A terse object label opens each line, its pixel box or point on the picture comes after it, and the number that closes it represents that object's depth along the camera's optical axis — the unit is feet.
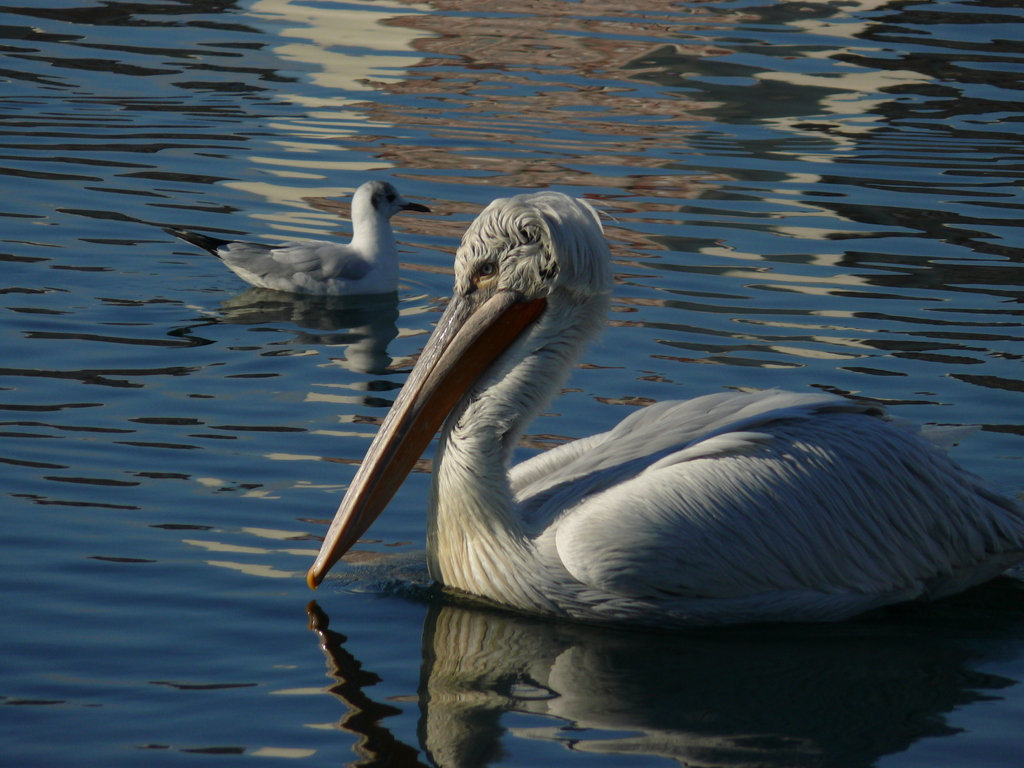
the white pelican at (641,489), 24.12
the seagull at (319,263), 47.26
